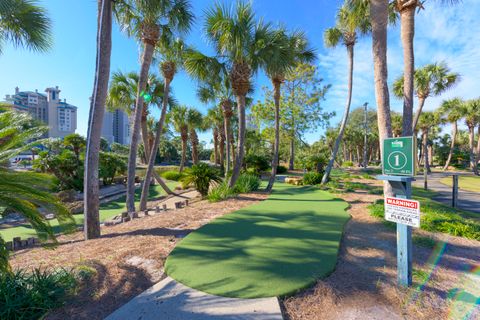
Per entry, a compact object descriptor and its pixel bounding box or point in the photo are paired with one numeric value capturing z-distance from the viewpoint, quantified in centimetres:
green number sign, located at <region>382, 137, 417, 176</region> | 242
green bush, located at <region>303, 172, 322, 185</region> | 1175
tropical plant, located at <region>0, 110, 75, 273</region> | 273
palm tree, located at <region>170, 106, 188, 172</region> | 1991
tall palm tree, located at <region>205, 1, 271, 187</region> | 717
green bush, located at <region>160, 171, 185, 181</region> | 1981
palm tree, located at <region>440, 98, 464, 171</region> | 2397
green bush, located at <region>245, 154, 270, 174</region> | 1755
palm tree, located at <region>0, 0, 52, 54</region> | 508
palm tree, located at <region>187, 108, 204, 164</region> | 2006
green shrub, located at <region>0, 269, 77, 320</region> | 197
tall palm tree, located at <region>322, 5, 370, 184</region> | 1111
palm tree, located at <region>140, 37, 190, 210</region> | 909
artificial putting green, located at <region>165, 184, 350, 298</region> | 255
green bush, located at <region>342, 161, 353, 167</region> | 3431
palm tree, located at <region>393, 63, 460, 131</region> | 1343
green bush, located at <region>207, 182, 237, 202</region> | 772
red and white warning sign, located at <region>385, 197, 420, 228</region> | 234
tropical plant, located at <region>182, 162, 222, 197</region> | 981
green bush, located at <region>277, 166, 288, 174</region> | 2004
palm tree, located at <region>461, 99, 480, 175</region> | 2397
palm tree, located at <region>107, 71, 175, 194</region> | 1097
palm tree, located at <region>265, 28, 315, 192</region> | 770
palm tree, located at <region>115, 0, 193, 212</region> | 751
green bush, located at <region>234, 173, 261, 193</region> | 900
